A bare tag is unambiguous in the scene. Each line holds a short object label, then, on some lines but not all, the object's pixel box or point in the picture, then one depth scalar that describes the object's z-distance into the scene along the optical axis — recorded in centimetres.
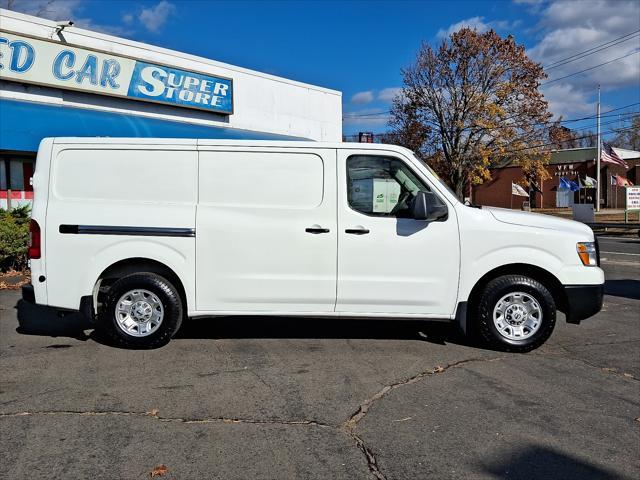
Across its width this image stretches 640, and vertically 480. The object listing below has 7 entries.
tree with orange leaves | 3509
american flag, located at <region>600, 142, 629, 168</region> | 3372
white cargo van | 554
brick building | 5191
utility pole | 4207
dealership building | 1312
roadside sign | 2730
